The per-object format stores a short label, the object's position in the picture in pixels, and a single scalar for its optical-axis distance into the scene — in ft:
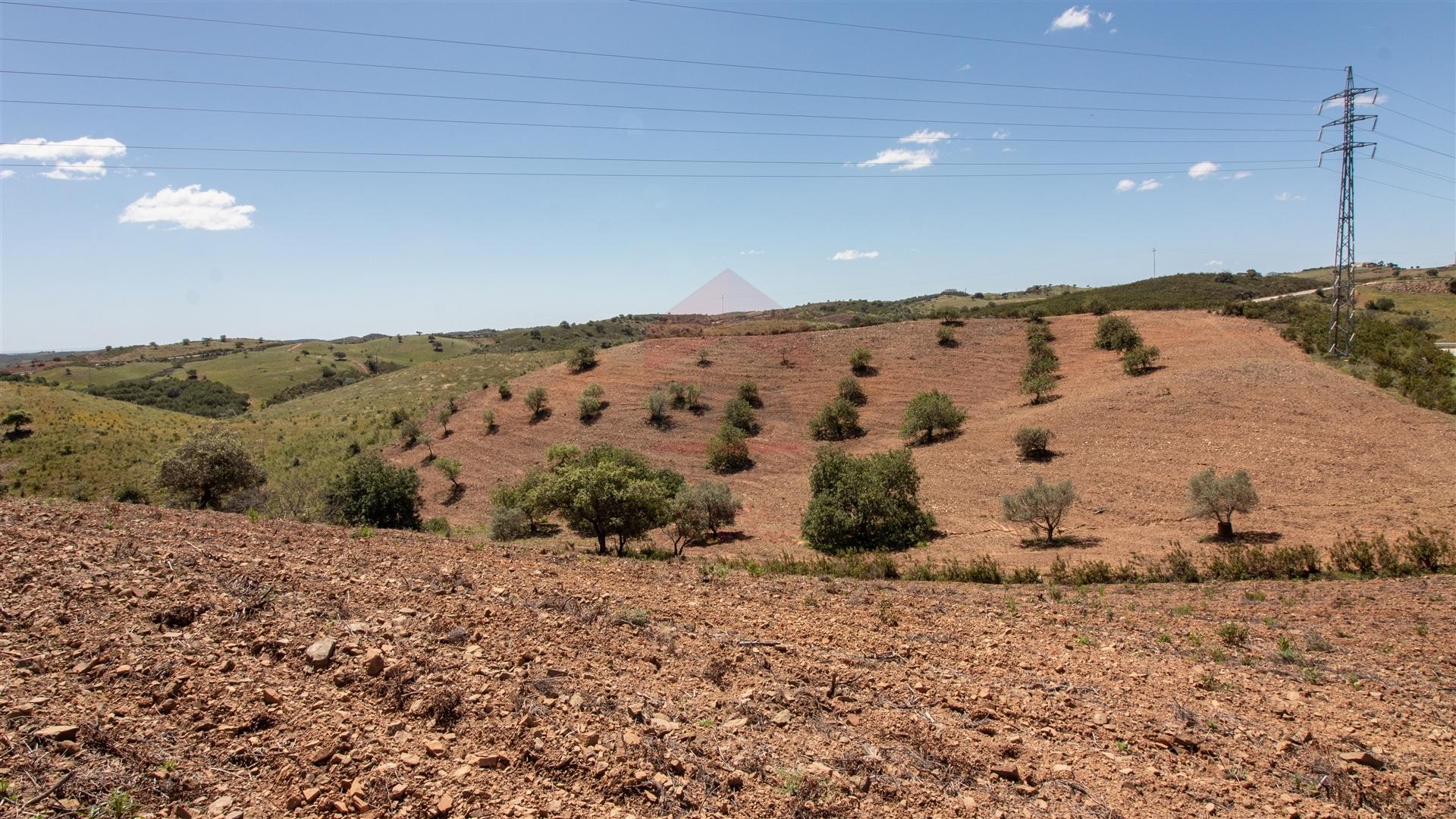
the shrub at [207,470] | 65.87
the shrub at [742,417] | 119.96
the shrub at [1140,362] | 113.80
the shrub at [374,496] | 71.82
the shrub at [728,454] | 101.76
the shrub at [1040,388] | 114.73
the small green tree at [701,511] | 68.13
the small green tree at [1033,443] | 88.43
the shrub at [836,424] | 115.55
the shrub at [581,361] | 155.12
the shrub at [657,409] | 123.34
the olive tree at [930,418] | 105.19
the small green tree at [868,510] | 65.16
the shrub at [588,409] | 126.72
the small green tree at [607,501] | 52.39
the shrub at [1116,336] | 129.18
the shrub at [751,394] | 130.93
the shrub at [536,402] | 129.39
